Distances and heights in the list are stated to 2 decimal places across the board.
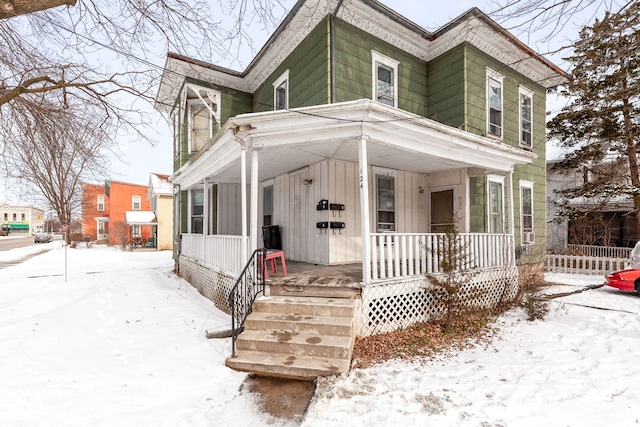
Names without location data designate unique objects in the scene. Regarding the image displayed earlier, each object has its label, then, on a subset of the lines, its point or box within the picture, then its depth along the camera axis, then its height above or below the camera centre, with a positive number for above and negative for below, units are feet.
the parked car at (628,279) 26.91 -5.29
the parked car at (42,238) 126.90 -6.29
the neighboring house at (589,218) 47.14 +0.30
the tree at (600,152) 40.04 +9.72
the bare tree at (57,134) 21.58 +6.56
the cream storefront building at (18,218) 264.11 +4.64
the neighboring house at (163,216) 79.87 +1.71
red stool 19.23 -2.22
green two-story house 17.21 +4.89
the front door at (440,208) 28.53 +1.18
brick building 88.17 +3.88
